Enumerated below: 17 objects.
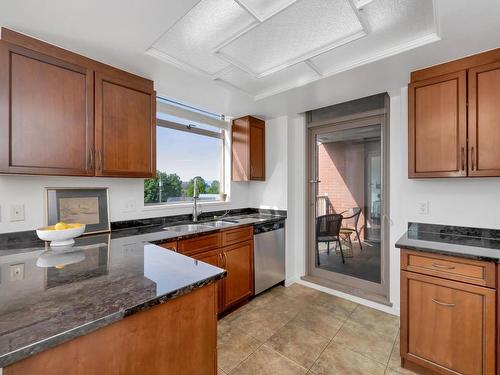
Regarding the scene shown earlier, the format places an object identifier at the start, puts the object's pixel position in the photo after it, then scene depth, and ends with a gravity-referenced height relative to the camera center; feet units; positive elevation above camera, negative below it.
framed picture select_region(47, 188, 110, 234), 6.11 -0.53
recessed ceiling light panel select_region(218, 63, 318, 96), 6.85 +3.32
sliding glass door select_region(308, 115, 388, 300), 8.95 -0.73
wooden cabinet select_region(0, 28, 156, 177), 4.85 +1.71
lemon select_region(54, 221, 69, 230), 5.29 -0.87
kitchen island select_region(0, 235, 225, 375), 2.18 -1.30
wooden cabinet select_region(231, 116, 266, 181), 10.36 +1.67
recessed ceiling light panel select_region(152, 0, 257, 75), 4.63 +3.39
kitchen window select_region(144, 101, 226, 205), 8.90 +1.13
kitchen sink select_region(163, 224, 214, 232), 8.23 -1.43
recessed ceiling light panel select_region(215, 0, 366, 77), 4.63 +3.38
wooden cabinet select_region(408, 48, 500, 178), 5.53 +1.68
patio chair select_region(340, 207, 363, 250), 9.60 -1.31
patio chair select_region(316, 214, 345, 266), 10.27 -1.84
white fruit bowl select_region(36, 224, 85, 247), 5.08 -1.04
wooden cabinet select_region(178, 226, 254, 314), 7.20 -2.31
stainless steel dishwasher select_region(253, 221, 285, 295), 9.18 -2.70
